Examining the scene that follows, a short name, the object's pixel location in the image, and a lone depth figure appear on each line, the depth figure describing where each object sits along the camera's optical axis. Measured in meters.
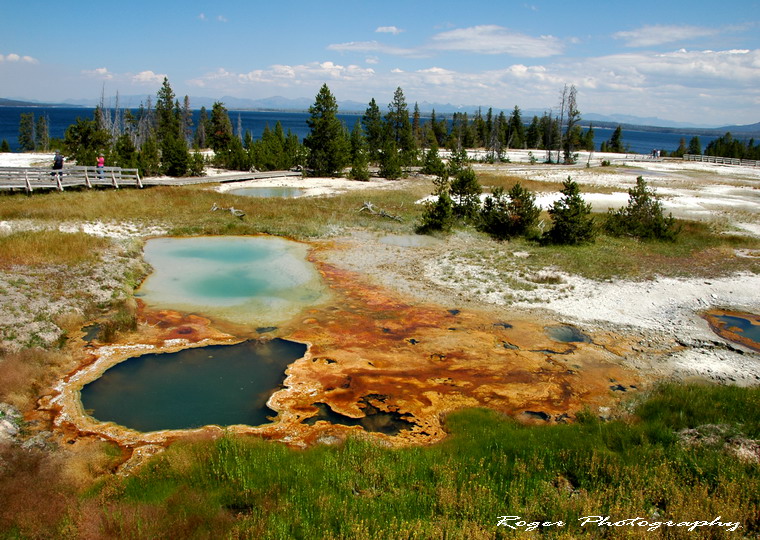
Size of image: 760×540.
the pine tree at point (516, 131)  99.13
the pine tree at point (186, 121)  77.64
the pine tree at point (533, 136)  102.52
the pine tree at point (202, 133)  82.81
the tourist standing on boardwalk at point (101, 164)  30.84
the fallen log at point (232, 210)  25.97
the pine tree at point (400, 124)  58.50
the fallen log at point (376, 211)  27.19
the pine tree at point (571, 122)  68.38
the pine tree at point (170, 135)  40.09
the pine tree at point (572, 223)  21.53
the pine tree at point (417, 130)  85.54
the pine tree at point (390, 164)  44.62
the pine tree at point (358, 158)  43.31
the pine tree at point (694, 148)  91.69
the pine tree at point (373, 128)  56.89
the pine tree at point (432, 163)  47.53
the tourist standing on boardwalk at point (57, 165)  28.79
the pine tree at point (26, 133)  88.12
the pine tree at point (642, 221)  23.41
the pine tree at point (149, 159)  38.45
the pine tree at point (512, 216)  23.38
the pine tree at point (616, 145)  97.06
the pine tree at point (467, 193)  25.97
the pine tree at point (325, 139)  43.66
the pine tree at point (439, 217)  23.64
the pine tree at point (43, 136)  76.75
